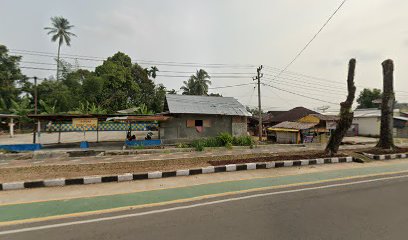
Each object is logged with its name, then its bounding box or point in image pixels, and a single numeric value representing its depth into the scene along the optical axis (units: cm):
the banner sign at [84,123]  1636
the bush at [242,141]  1819
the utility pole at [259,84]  2313
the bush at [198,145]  1581
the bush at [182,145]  1703
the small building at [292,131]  2023
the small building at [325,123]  2108
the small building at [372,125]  2952
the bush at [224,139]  1776
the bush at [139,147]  1592
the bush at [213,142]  1733
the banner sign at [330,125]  2112
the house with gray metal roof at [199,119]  1914
